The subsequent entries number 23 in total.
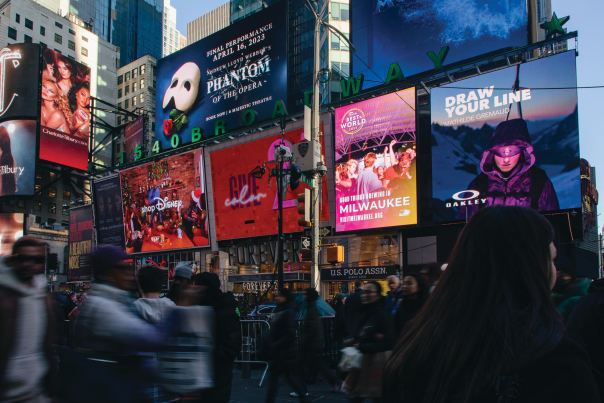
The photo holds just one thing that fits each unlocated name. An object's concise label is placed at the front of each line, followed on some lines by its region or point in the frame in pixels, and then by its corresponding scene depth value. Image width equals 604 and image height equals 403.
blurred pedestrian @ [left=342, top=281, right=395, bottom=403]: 5.70
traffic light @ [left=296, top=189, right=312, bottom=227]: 11.98
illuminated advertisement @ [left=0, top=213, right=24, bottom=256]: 59.91
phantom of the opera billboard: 37.12
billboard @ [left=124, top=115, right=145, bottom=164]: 50.84
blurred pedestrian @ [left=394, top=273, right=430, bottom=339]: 6.18
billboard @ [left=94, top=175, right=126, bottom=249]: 47.94
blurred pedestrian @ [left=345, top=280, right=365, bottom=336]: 6.75
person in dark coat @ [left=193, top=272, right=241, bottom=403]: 4.69
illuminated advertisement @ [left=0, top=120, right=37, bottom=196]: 59.09
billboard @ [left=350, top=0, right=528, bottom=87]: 28.20
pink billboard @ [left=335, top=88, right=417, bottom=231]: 28.28
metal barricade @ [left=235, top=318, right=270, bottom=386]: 11.35
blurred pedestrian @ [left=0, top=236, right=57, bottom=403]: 3.51
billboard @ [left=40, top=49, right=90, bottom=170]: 60.25
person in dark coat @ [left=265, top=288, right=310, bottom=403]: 6.88
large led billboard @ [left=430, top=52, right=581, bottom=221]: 24.47
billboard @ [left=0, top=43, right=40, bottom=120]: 58.81
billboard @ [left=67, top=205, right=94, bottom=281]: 53.47
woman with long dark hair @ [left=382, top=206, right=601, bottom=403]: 1.26
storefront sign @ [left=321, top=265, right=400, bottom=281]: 27.00
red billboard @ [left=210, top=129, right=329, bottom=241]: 35.47
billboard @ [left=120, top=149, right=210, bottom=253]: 40.56
